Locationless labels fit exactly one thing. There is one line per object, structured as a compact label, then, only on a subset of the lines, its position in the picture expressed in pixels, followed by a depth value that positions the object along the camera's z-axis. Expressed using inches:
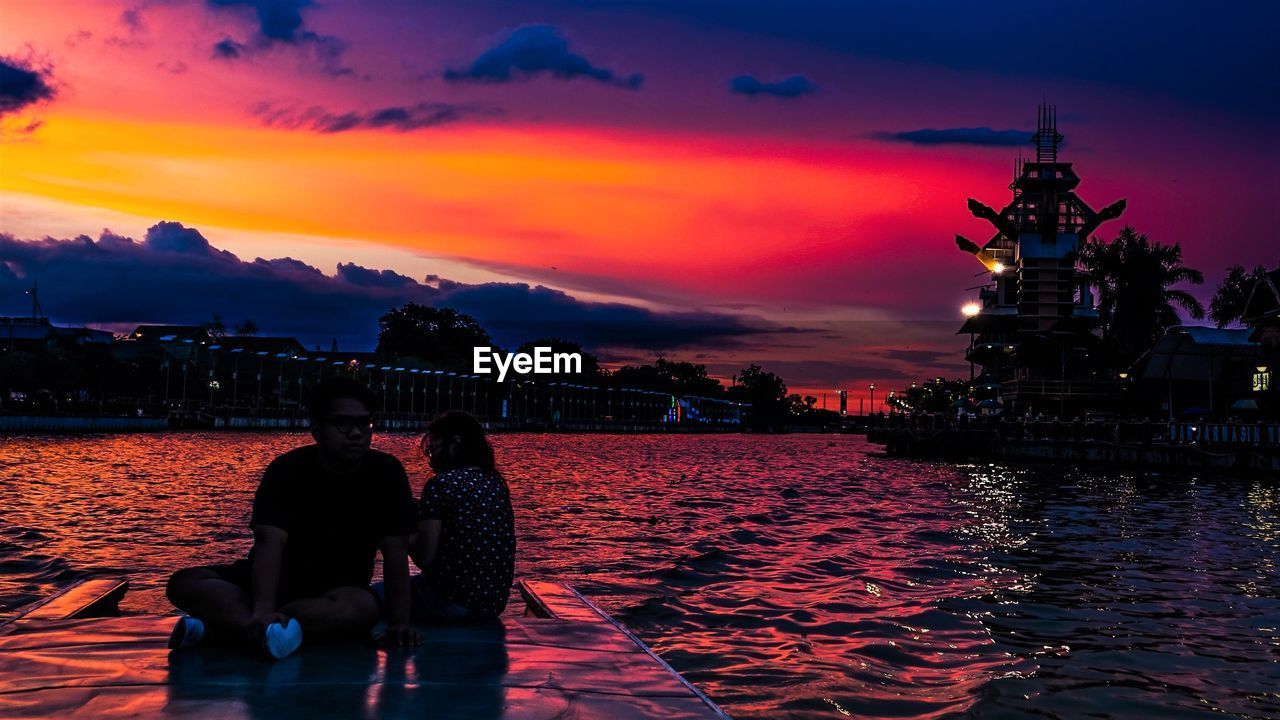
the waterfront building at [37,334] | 5762.8
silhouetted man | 242.4
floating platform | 191.9
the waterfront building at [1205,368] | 2333.9
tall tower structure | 3363.7
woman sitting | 275.6
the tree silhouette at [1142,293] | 3395.7
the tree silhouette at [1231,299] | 3260.3
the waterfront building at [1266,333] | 1948.8
